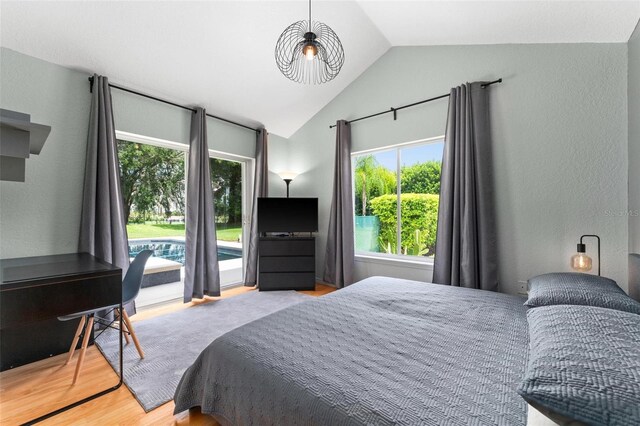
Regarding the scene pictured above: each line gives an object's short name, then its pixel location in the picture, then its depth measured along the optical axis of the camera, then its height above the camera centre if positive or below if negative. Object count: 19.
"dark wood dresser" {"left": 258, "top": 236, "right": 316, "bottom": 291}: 3.90 -0.68
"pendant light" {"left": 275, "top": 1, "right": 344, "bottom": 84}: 1.77 +1.72
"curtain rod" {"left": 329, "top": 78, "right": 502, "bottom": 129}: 2.82 +1.35
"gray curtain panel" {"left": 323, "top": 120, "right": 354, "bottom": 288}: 3.87 +0.11
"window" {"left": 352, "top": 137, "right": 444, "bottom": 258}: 3.40 +0.24
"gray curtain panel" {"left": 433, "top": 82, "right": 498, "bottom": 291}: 2.76 +0.22
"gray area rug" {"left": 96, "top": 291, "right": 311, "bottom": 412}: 1.86 -1.11
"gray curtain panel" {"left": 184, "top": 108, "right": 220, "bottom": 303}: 3.41 -0.12
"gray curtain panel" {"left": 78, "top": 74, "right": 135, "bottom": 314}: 2.57 +0.24
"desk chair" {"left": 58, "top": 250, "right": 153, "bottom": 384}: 2.04 -0.62
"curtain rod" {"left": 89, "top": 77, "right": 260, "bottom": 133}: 2.67 +1.32
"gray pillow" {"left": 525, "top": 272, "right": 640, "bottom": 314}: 1.42 -0.42
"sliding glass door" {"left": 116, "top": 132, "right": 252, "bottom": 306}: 3.26 +0.12
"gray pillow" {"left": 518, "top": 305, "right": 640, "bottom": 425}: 0.65 -0.43
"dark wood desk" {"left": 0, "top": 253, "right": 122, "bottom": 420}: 1.54 -0.50
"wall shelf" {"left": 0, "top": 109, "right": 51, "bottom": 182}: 1.68 +0.48
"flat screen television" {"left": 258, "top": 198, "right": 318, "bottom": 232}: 4.04 +0.01
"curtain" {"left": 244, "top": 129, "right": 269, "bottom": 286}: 4.16 +0.31
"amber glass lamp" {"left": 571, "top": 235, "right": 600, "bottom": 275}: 2.06 -0.32
